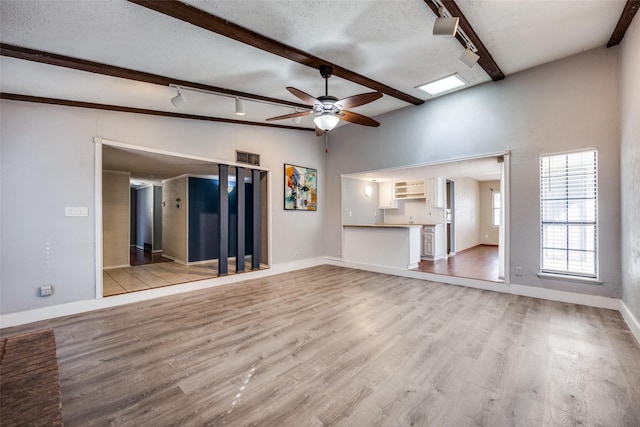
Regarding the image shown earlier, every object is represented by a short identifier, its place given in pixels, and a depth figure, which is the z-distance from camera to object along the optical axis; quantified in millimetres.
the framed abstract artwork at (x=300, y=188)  5927
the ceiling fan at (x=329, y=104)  3121
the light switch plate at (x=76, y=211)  3434
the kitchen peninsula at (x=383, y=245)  5492
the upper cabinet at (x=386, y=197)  7766
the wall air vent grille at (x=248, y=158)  5195
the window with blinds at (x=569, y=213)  3590
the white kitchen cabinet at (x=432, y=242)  7039
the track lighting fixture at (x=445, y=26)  2264
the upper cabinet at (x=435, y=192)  7090
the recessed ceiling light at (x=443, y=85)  4074
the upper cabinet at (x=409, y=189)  7434
